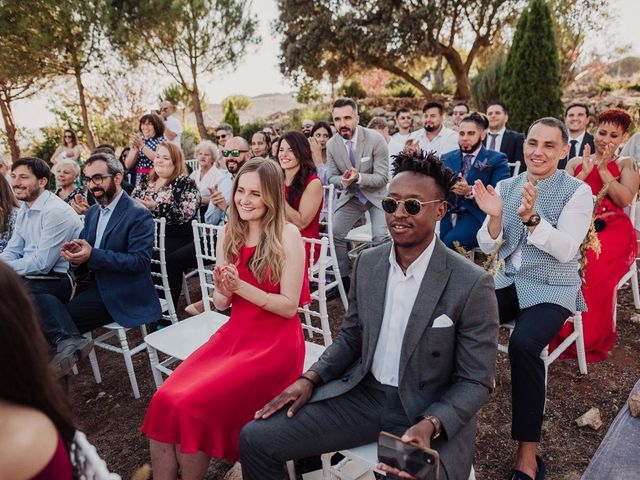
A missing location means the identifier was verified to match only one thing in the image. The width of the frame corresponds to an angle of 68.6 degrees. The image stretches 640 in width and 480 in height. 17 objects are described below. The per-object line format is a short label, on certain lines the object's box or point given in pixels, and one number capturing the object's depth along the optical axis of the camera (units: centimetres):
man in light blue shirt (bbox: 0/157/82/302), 366
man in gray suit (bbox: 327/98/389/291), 521
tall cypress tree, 1123
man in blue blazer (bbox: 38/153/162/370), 347
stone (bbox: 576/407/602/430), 296
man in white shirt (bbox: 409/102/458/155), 648
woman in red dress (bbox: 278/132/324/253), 427
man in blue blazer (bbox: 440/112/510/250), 443
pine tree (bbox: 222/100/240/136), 2021
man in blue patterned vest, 257
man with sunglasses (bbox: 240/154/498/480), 192
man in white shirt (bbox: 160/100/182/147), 836
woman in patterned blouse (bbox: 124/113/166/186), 643
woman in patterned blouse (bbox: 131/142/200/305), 472
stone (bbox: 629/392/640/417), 293
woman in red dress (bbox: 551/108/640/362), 375
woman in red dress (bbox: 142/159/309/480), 229
